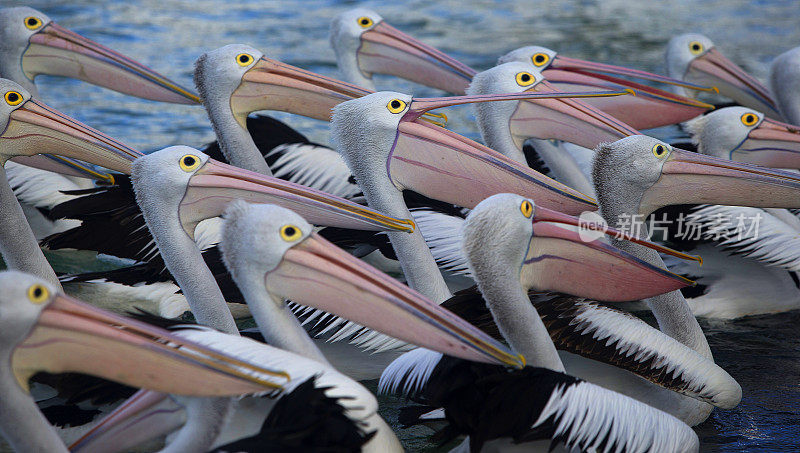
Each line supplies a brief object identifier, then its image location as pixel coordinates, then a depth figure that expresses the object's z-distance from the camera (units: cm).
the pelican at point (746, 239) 726
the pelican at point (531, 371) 462
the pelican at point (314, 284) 454
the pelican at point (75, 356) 403
